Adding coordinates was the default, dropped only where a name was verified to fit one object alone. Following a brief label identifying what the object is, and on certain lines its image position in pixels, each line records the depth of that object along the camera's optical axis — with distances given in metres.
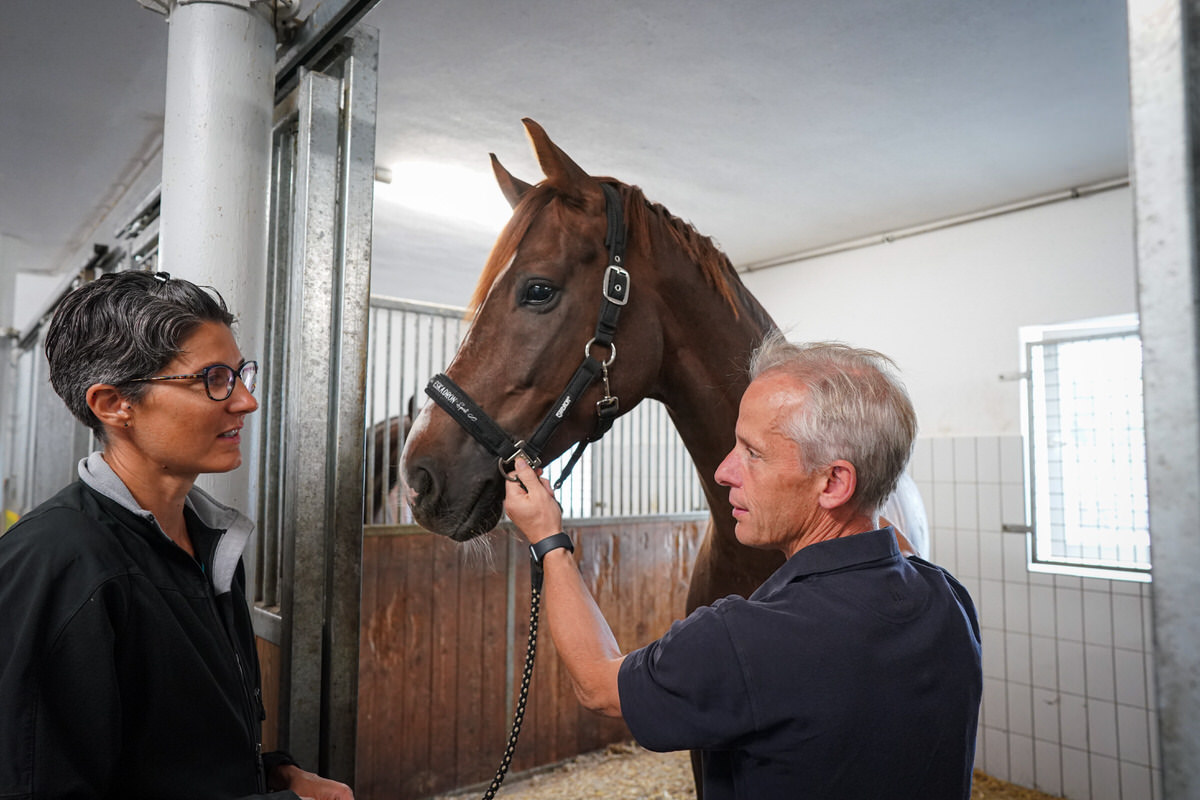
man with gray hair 0.76
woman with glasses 0.71
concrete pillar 1.37
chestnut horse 1.27
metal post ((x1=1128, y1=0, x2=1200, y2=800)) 0.50
